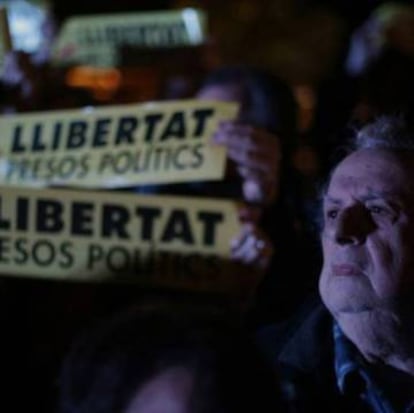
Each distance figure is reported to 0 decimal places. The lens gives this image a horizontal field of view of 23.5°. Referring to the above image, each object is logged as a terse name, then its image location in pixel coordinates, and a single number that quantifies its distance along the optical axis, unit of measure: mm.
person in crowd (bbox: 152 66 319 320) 2525
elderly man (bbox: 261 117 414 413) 1929
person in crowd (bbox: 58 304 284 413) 1374
